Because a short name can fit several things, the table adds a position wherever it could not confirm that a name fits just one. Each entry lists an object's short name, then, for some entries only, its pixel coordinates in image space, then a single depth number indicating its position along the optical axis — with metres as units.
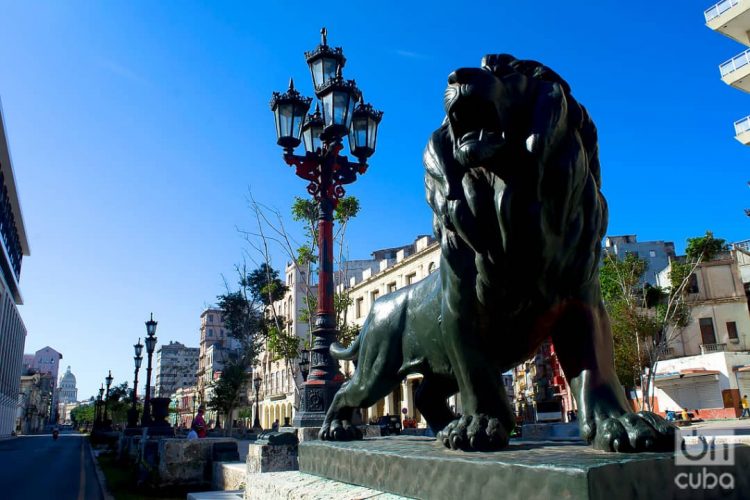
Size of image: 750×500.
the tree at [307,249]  20.84
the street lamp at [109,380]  40.56
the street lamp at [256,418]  43.64
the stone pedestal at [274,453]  5.87
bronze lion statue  1.62
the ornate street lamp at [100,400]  50.10
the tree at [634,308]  20.36
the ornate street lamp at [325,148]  9.15
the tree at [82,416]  118.72
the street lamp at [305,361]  14.34
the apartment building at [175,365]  122.23
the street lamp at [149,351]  22.88
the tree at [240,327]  42.16
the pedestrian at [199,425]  17.52
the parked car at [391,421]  19.88
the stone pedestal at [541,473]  1.12
